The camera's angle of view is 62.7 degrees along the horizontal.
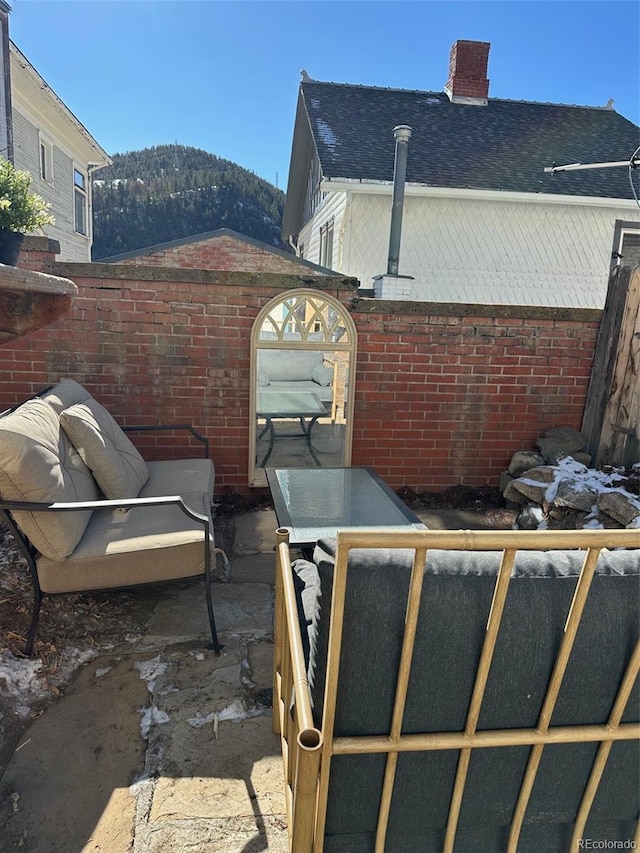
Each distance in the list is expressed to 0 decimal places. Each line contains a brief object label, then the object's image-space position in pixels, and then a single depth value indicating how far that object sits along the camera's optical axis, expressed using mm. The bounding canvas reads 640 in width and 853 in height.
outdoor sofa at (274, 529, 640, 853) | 1005
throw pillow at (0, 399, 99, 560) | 2090
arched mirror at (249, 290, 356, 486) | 4012
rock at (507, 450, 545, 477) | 4207
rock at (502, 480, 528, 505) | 4039
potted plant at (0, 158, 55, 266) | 2715
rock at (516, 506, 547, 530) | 3687
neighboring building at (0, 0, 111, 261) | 8953
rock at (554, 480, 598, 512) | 3443
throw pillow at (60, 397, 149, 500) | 2631
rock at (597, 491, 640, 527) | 3179
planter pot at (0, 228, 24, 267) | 2789
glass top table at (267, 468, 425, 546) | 2596
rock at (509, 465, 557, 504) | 3816
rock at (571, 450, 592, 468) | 4055
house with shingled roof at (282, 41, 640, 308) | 8430
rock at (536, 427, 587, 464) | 4180
